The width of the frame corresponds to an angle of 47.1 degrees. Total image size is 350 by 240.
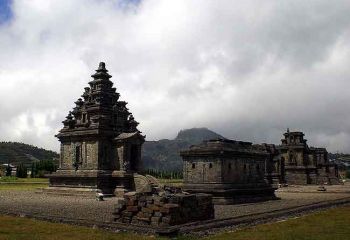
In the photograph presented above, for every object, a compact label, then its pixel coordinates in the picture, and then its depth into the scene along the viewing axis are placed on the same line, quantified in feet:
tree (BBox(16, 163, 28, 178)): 292.61
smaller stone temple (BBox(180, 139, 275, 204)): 106.01
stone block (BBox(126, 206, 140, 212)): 62.85
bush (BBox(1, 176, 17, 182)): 255.70
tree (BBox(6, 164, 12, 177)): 319.68
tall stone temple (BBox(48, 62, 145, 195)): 143.02
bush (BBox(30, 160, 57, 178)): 302.25
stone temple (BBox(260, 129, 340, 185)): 245.24
